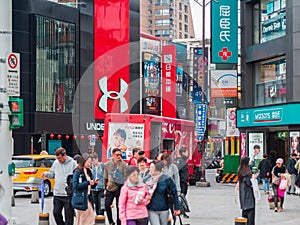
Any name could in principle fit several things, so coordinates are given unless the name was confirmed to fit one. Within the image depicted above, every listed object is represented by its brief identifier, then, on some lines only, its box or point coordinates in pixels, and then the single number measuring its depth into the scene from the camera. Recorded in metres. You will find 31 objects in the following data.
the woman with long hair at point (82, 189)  12.51
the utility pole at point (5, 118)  12.20
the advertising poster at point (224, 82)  34.62
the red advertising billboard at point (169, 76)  49.55
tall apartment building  140.00
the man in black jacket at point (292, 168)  24.73
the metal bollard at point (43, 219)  13.42
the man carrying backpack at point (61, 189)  12.96
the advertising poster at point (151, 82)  58.23
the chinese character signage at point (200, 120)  33.14
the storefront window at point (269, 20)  32.56
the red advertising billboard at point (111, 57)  50.47
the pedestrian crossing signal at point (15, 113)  12.56
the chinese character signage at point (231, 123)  38.31
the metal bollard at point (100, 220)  12.79
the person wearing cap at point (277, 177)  19.06
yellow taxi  23.83
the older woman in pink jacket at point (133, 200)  10.55
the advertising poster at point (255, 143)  33.19
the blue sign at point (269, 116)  30.84
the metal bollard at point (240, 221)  11.40
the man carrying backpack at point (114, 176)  14.22
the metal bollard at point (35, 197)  21.67
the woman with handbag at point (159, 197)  10.96
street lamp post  31.56
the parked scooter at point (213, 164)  58.86
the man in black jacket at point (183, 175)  17.05
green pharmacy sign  34.12
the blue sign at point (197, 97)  46.59
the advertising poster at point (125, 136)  26.67
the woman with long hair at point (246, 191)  12.77
